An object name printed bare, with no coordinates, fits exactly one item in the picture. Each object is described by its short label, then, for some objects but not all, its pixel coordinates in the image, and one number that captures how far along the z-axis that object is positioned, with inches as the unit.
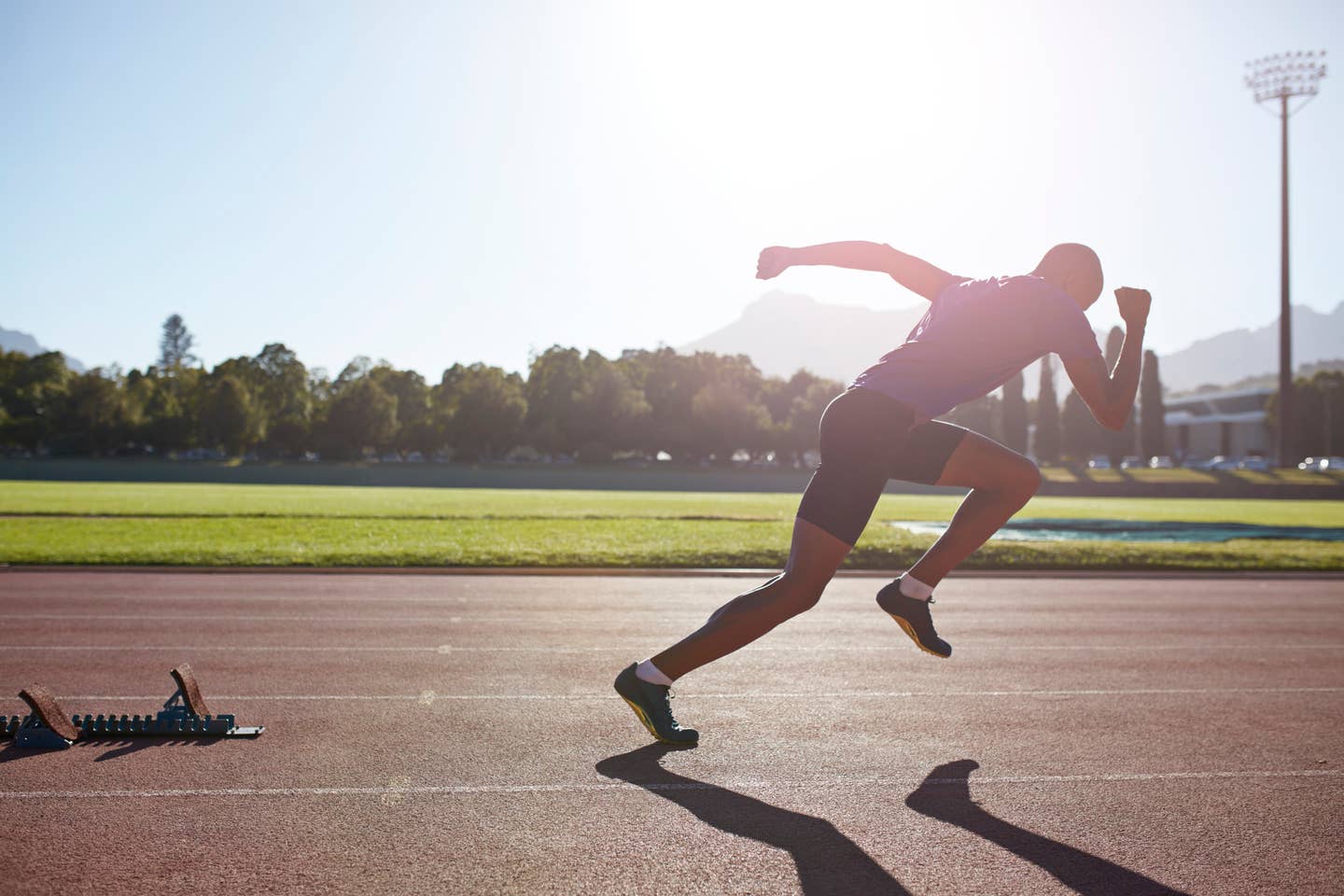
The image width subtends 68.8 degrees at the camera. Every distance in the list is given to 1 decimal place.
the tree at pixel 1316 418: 3467.0
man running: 151.0
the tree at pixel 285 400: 3065.9
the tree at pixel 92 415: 2864.2
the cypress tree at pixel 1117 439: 2696.4
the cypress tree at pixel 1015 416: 3085.6
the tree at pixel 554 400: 3002.0
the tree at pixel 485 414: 2930.6
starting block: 170.1
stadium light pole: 2036.2
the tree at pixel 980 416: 3221.0
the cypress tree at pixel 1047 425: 3339.1
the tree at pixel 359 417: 2923.2
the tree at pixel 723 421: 3014.3
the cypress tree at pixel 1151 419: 3294.8
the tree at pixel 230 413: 2807.6
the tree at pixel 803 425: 3108.3
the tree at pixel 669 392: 3021.7
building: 3801.7
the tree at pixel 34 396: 2950.3
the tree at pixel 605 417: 2962.6
